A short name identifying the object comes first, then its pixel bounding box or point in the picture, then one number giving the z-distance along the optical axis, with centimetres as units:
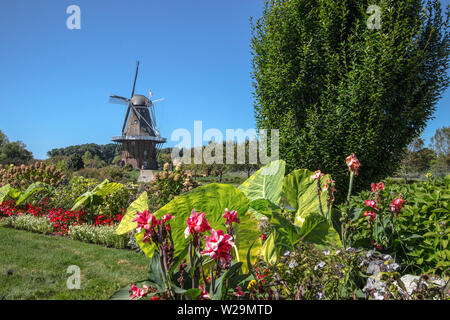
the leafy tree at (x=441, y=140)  3881
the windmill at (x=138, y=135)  3569
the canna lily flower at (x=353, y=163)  226
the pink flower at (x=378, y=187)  246
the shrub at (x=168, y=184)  645
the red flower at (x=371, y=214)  229
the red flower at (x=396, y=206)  220
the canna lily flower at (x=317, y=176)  221
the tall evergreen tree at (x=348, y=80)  576
